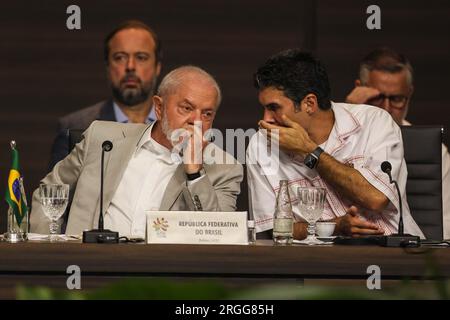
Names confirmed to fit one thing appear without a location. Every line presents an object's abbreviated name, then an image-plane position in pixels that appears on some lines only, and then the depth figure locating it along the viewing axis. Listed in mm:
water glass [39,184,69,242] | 5504
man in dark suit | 9500
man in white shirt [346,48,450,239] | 8883
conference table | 4953
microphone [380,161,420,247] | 5242
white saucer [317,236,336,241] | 5609
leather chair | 6766
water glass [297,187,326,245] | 5434
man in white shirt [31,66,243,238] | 6348
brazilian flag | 5473
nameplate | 5121
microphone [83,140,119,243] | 5297
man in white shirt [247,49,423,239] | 6352
